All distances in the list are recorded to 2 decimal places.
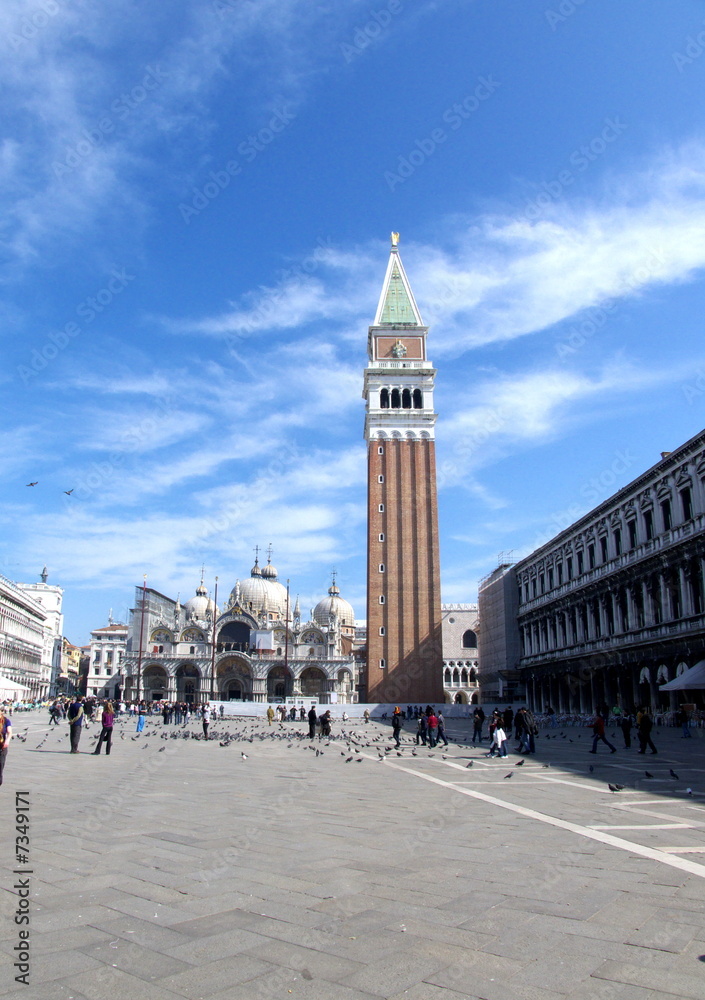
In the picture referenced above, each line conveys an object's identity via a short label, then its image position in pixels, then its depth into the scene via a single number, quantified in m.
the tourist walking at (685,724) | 26.06
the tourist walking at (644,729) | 19.44
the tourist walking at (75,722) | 19.78
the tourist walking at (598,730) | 20.31
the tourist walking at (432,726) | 24.73
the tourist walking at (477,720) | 26.33
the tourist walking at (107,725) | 19.52
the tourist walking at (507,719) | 30.86
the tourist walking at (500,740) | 20.77
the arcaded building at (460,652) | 84.56
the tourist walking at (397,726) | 24.64
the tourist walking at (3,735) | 11.89
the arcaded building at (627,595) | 29.84
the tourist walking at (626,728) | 21.14
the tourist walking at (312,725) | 29.27
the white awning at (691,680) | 25.42
